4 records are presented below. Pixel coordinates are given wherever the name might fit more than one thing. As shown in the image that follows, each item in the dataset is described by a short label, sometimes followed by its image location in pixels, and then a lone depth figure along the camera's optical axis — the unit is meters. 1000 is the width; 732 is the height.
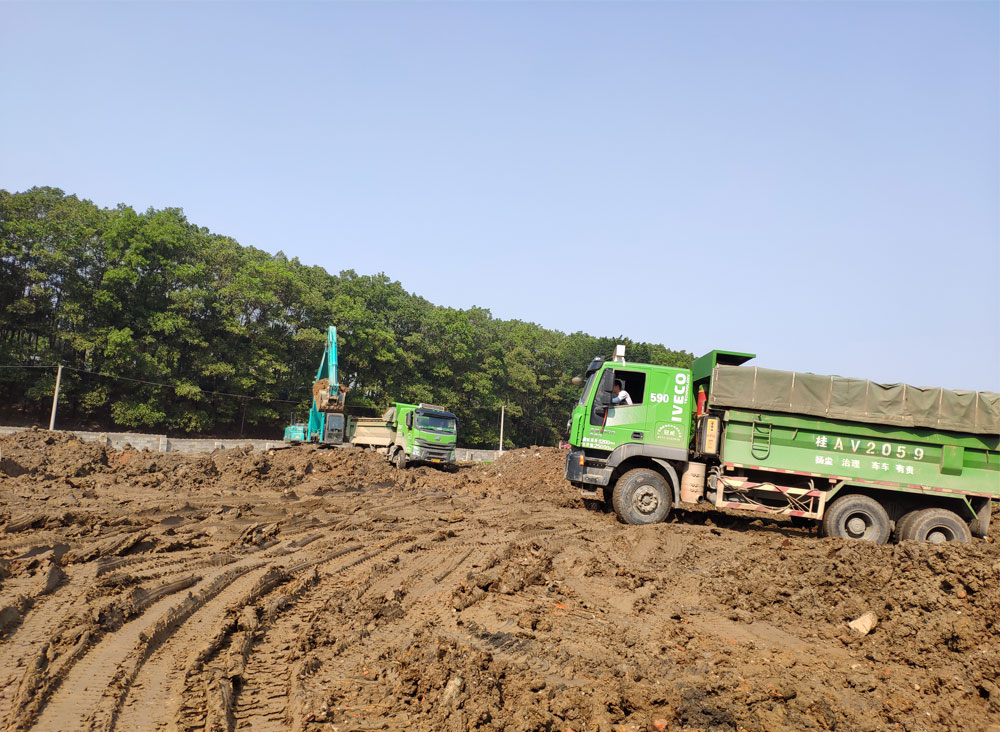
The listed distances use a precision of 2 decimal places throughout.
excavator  28.77
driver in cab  12.91
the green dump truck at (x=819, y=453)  11.45
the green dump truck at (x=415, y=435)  26.53
